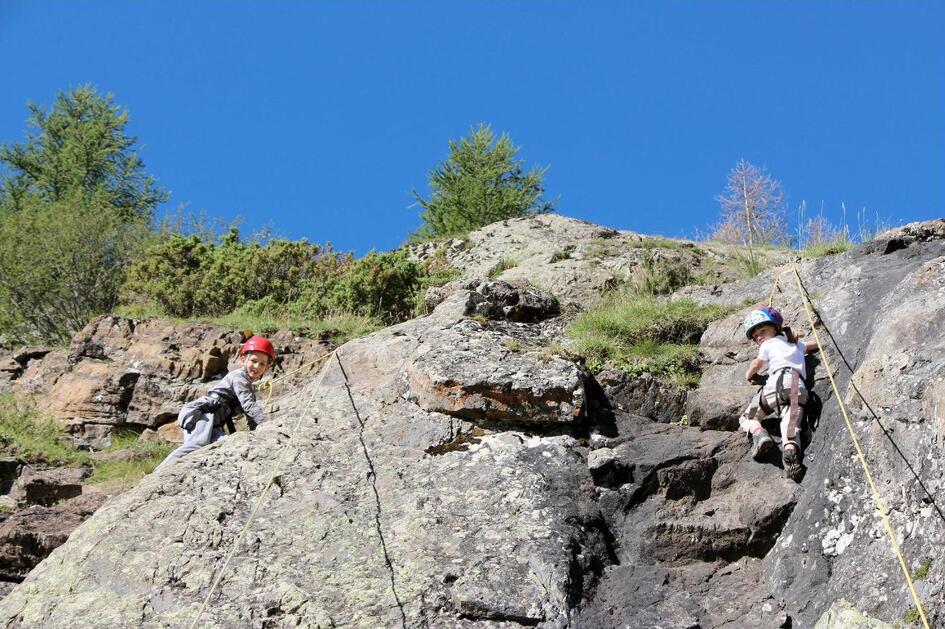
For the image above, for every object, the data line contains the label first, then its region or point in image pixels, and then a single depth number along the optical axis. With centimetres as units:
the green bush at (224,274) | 1727
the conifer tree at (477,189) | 2339
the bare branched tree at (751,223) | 1791
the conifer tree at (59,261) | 1819
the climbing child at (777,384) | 845
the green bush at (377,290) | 1644
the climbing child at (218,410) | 1009
